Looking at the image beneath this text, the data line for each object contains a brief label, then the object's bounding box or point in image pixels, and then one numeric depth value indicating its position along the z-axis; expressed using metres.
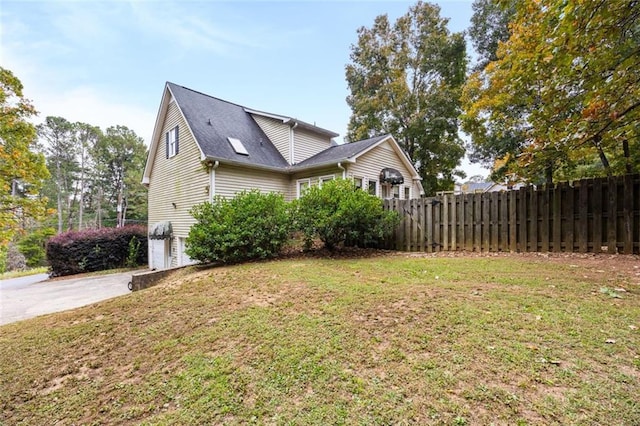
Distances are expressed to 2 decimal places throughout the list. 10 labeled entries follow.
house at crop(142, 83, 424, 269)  11.52
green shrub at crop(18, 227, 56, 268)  25.50
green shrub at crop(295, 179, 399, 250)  7.40
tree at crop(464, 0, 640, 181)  3.83
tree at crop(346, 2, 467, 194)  19.11
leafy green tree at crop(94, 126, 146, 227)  35.75
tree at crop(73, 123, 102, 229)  34.59
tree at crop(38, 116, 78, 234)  33.03
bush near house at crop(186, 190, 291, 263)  7.09
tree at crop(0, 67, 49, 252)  9.62
